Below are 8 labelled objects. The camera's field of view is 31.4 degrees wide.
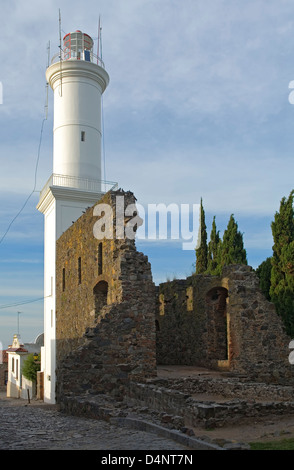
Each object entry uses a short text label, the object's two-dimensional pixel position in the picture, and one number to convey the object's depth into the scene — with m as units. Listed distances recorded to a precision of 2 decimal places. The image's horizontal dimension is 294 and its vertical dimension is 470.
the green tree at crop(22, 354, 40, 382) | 28.67
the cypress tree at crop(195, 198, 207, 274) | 25.96
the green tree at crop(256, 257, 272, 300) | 18.81
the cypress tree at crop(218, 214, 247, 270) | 22.42
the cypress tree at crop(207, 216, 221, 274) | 24.50
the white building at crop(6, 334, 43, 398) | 34.78
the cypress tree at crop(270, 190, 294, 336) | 16.03
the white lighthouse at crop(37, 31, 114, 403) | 23.88
